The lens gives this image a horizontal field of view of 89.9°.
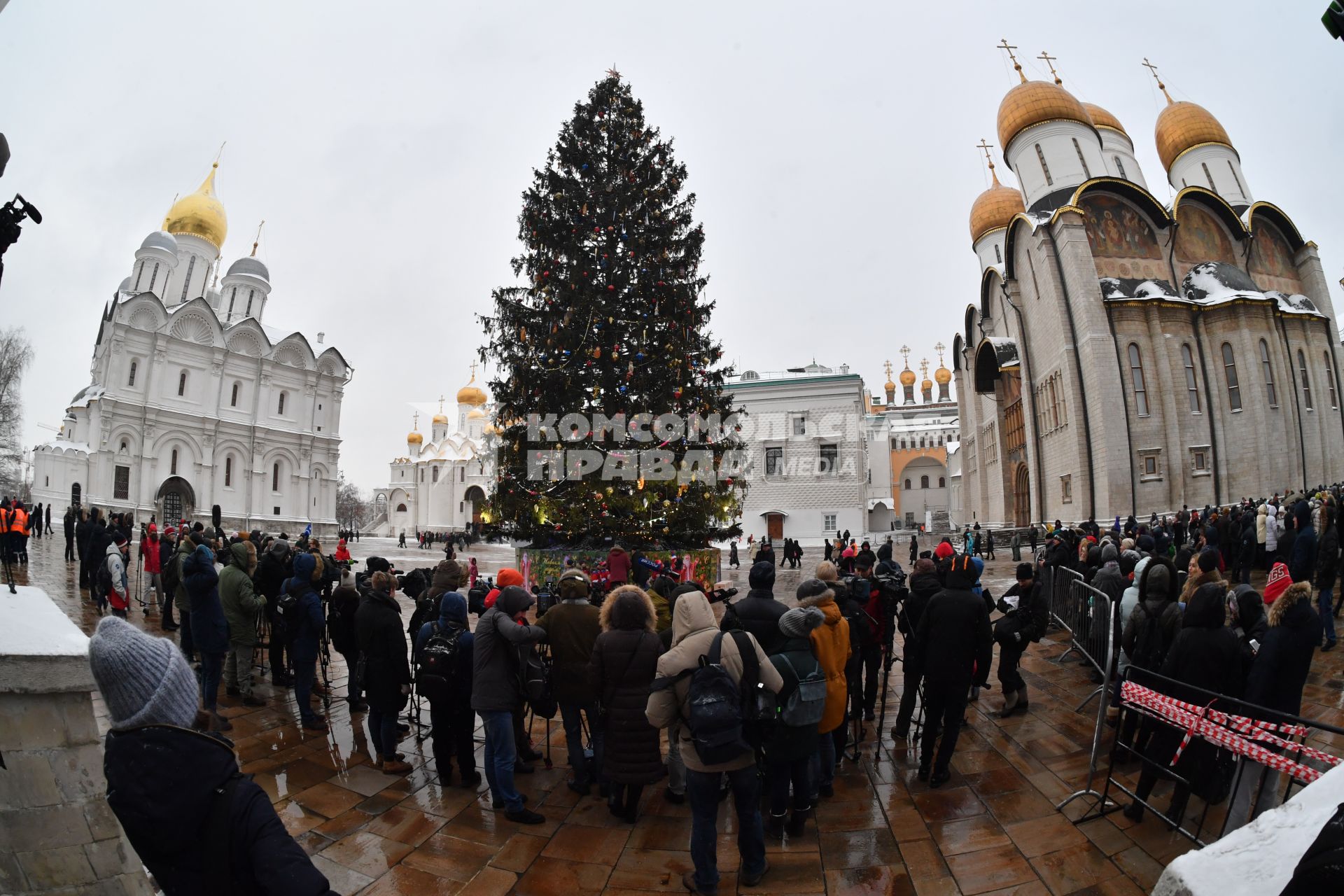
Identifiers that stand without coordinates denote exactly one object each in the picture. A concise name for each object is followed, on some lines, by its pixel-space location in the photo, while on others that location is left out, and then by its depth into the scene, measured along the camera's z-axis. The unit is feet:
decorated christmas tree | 36.40
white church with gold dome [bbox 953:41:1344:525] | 75.92
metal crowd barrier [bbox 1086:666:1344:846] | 10.69
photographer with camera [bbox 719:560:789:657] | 13.94
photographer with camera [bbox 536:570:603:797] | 15.23
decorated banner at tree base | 36.19
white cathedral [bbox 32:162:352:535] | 109.09
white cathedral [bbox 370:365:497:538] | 188.14
